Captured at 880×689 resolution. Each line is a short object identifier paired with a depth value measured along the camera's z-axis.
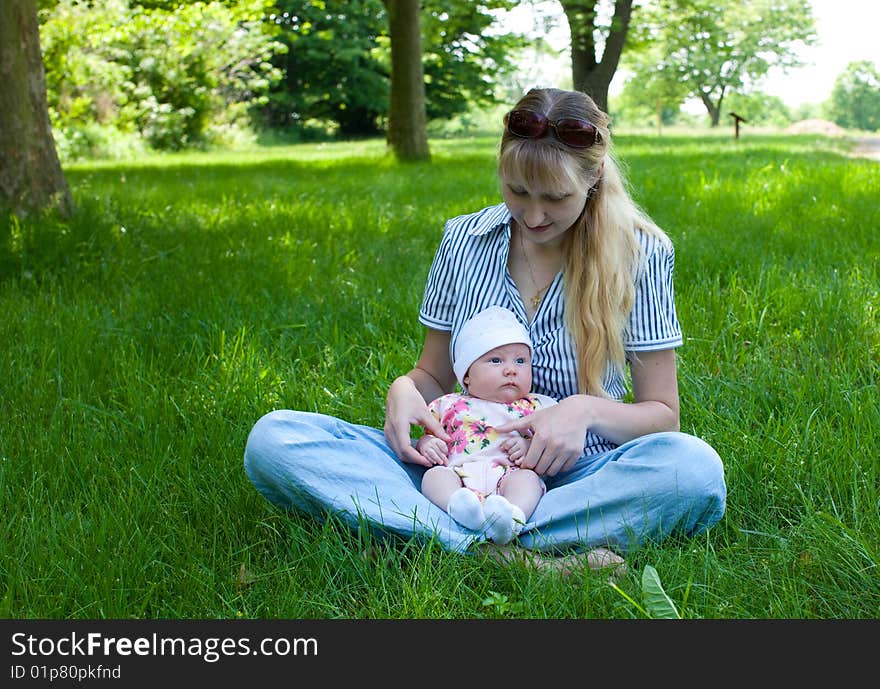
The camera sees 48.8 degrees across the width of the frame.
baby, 2.57
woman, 2.47
